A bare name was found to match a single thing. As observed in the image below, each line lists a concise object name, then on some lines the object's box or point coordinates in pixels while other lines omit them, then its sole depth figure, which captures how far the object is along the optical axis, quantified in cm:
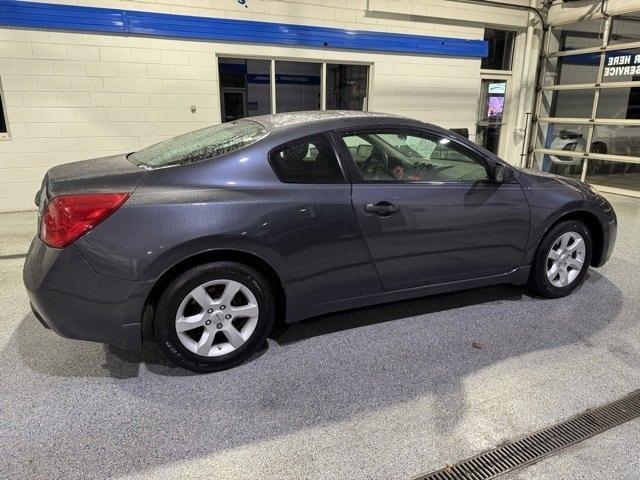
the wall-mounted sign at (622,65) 759
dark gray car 227
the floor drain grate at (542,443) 192
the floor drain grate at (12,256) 443
